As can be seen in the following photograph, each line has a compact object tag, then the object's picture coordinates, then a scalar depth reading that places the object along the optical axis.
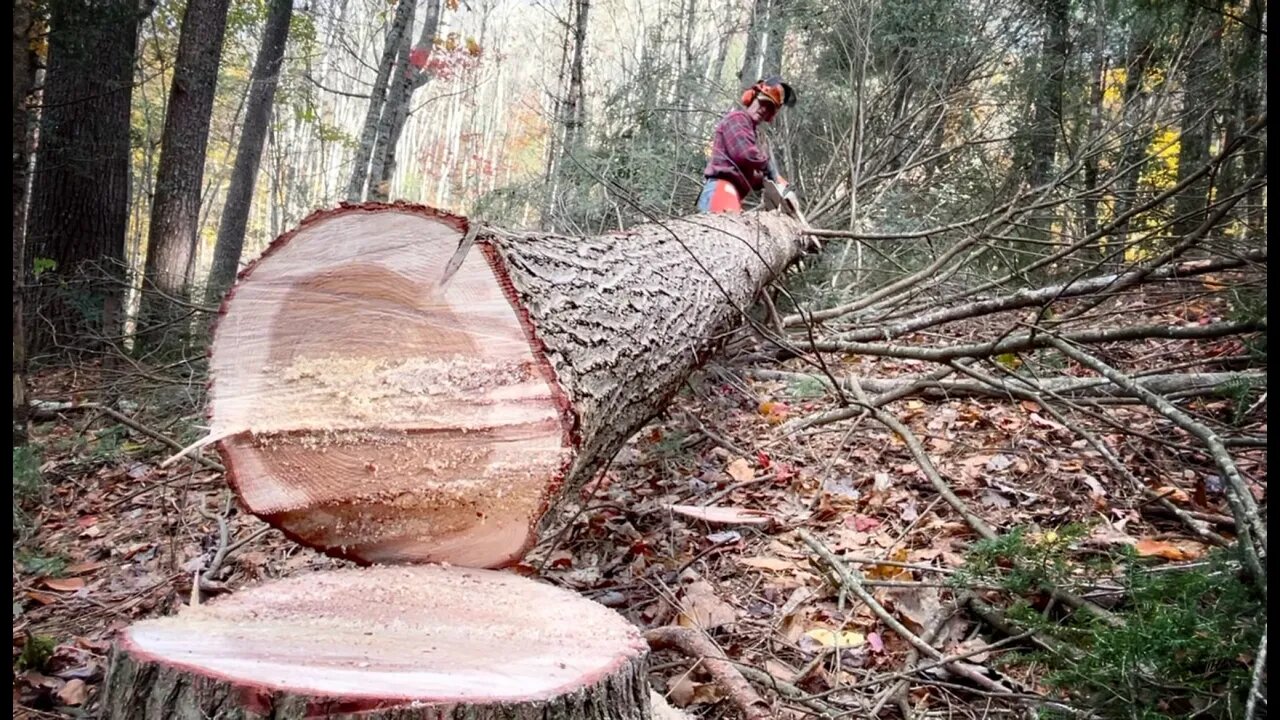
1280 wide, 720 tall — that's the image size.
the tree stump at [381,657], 1.04
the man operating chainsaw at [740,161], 5.26
